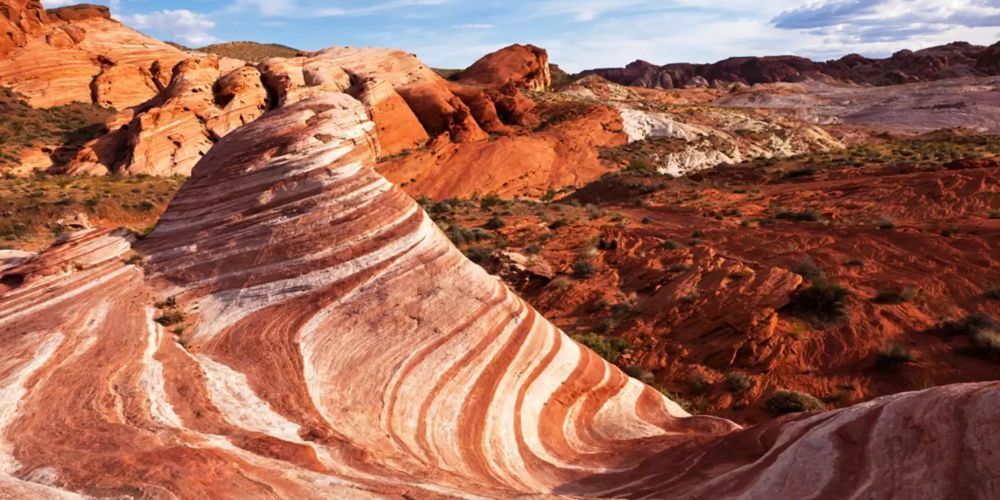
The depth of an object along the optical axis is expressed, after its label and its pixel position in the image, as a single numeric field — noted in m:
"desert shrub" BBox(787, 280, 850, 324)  14.95
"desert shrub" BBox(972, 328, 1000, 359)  12.73
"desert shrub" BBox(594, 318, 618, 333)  16.13
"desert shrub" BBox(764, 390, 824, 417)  11.88
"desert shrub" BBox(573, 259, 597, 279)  19.83
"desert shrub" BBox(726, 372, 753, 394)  13.02
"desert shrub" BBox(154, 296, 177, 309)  9.02
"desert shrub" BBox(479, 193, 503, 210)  32.81
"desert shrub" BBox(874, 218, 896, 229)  21.30
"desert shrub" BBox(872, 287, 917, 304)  15.51
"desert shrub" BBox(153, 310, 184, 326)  8.62
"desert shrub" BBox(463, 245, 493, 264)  20.55
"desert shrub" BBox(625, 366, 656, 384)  13.70
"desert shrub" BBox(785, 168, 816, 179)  35.61
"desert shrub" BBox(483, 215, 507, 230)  26.09
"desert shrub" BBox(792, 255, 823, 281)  16.94
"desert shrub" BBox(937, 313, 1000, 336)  13.52
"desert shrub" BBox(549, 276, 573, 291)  19.03
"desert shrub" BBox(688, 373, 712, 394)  13.27
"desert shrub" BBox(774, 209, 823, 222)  24.43
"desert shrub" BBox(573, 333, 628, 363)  14.77
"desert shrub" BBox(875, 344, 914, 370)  12.92
